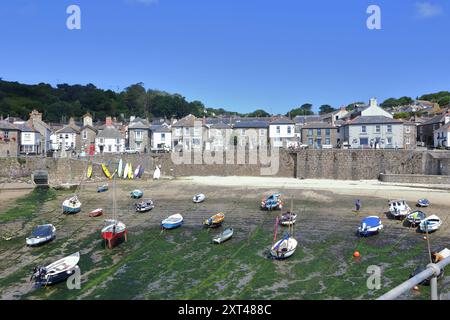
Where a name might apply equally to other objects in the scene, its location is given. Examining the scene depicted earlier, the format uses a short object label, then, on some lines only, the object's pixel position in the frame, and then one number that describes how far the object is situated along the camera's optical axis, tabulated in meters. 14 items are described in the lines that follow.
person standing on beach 33.00
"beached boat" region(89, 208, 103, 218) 33.31
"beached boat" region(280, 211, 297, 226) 28.77
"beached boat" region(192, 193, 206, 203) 38.13
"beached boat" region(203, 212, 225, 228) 28.83
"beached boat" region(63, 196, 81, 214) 34.28
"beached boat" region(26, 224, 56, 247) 25.05
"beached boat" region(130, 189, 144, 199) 40.78
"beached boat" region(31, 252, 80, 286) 18.91
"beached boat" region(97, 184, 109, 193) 44.75
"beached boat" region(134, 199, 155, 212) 34.62
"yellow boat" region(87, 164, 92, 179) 53.75
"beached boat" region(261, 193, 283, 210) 34.22
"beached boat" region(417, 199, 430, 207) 33.31
